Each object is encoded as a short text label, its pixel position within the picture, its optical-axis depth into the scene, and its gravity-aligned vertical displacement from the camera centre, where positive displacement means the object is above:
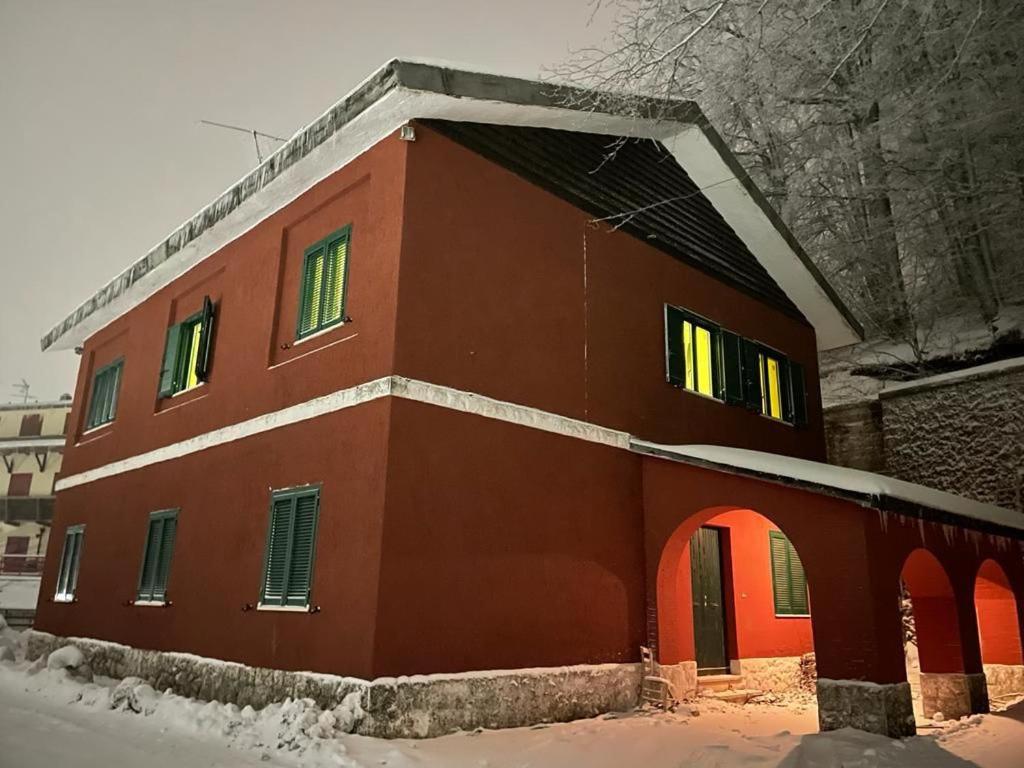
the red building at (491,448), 7.27 +1.54
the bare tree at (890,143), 14.11 +9.27
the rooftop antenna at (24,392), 43.71 +10.76
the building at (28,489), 34.75 +4.02
